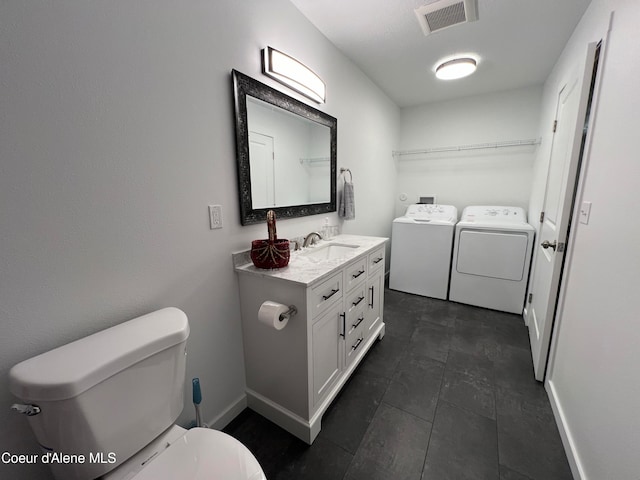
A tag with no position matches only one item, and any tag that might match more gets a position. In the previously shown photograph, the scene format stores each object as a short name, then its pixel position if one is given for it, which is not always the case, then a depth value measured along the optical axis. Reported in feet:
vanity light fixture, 4.58
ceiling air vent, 5.07
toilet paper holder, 3.87
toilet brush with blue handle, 3.49
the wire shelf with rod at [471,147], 9.55
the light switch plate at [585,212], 4.13
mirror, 4.42
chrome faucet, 5.96
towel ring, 7.42
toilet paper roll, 3.71
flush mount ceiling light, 7.30
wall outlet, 4.07
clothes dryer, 8.29
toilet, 2.14
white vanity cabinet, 4.02
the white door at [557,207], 4.66
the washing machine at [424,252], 9.43
